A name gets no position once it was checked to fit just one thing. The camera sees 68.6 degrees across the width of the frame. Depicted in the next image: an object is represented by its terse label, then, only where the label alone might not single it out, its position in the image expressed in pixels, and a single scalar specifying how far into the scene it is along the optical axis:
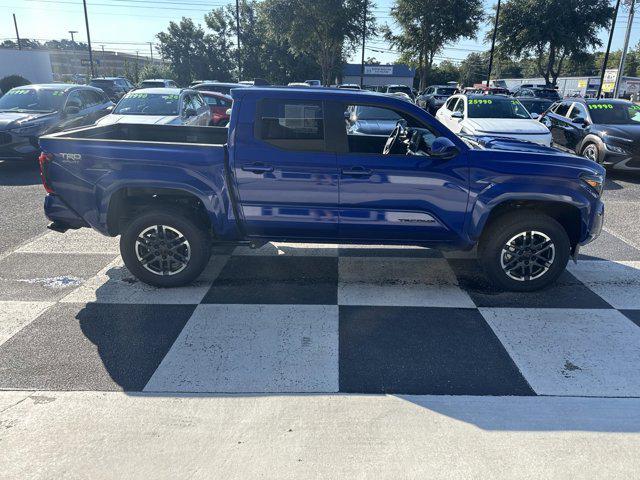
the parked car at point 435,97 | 24.43
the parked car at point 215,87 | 18.47
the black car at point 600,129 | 9.69
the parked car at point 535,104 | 15.98
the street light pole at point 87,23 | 31.49
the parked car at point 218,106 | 14.98
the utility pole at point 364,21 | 29.80
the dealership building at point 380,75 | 51.75
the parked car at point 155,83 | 24.29
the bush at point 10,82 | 23.58
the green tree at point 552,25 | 29.80
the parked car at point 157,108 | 10.11
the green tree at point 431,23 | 28.61
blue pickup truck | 4.38
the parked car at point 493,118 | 10.10
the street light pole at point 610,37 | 24.45
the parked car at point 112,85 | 25.67
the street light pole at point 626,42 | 23.97
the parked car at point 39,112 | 9.85
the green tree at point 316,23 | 28.81
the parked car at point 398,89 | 23.88
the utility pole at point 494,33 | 30.32
